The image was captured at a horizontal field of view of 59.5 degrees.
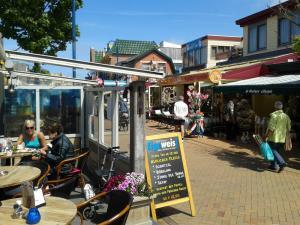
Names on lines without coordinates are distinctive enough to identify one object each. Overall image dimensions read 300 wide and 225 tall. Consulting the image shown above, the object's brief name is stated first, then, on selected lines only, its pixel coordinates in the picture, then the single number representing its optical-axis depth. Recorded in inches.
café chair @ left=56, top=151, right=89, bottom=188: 178.0
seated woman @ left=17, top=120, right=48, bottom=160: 205.3
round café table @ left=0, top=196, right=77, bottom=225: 94.5
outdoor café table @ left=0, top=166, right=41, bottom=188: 131.2
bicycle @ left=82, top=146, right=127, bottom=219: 155.6
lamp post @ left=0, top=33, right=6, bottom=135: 230.6
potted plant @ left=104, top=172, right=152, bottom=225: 140.5
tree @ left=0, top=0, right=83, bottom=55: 346.0
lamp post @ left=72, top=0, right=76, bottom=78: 354.1
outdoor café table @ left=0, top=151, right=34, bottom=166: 189.0
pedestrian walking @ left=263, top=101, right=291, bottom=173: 236.1
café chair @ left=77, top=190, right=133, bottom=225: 98.6
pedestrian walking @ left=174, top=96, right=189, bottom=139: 384.3
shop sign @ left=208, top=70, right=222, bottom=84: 414.0
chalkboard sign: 156.2
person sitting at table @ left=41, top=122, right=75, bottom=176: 186.0
